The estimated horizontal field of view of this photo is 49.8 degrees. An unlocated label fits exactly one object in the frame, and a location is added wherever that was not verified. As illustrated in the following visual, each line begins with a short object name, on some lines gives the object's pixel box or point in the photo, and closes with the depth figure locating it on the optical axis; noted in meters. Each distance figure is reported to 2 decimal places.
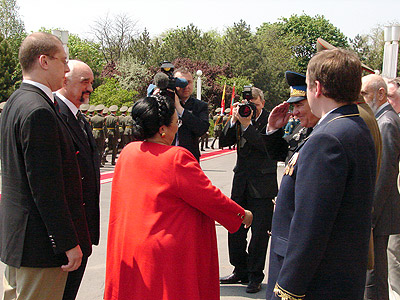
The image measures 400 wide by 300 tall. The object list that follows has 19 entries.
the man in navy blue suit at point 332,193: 1.95
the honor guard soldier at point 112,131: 16.67
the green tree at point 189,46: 47.49
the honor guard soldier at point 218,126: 23.80
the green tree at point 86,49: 56.50
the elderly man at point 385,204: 3.62
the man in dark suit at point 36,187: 2.41
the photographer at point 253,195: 4.58
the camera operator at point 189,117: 4.33
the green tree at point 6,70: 37.53
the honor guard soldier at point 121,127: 19.34
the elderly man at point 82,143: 2.94
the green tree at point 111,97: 26.84
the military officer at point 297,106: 3.06
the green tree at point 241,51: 49.28
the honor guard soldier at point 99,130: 15.50
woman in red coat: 2.66
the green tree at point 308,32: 61.94
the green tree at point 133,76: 39.06
